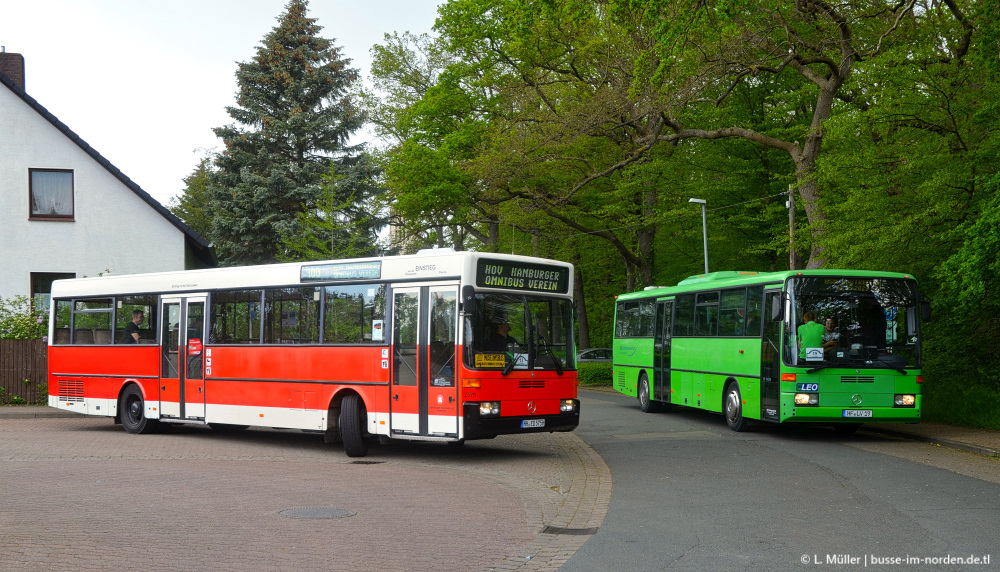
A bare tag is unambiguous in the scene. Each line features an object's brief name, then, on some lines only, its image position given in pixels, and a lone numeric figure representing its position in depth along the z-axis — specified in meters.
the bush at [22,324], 25.69
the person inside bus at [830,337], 16.33
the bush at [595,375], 41.00
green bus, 16.23
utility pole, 28.58
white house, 29.78
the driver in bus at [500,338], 13.73
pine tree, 41.22
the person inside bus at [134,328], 18.89
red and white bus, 13.73
